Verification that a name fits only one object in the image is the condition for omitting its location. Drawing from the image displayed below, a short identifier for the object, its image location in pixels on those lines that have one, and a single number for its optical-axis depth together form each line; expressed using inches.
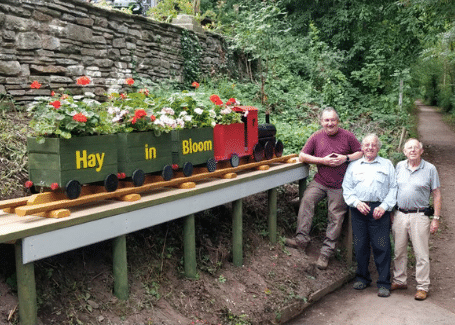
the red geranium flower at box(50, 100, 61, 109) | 127.8
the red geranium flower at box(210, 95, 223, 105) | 185.0
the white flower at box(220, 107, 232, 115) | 186.2
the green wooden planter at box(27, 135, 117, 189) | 126.9
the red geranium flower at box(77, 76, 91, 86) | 143.3
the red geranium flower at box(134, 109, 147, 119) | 147.0
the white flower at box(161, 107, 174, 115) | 160.1
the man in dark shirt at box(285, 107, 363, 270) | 218.5
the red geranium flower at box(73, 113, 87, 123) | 126.8
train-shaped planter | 128.3
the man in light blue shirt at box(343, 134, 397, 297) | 199.9
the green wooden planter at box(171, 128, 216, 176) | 165.0
